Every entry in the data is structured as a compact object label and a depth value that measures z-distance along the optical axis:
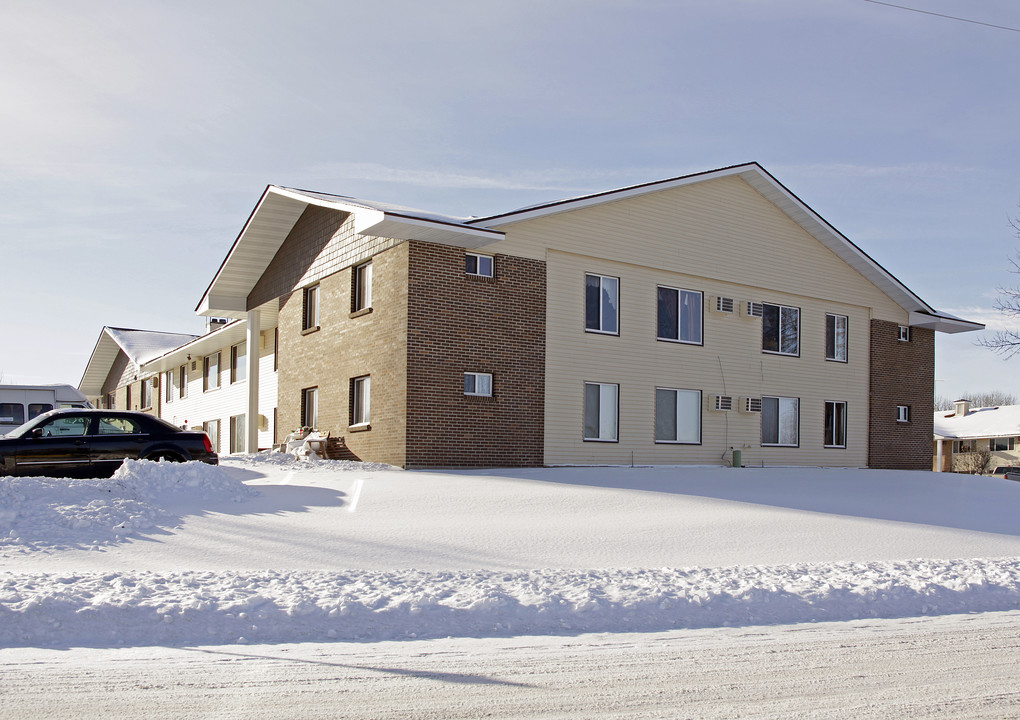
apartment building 19.30
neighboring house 57.88
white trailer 26.17
